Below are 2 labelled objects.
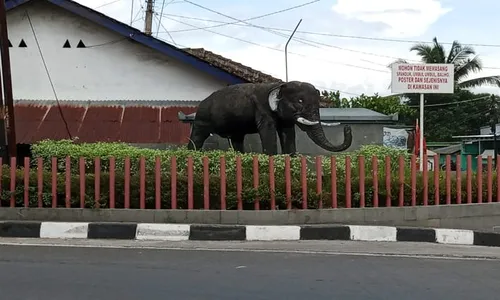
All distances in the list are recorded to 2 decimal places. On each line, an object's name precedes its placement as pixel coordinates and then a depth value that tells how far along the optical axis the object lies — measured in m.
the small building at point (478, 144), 31.02
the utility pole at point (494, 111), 43.47
